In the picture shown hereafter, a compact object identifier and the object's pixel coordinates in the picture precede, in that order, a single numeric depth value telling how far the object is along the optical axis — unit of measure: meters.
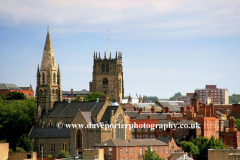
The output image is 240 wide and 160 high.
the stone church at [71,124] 128.12
